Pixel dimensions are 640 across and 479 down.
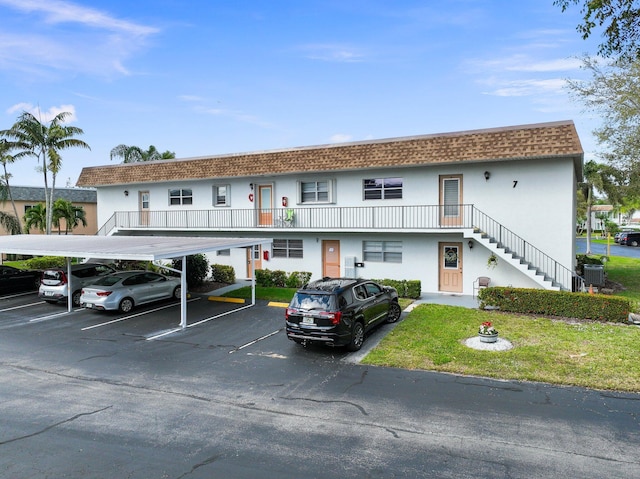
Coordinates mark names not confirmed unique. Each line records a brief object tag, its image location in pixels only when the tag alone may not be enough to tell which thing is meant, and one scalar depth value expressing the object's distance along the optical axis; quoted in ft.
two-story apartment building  55.93
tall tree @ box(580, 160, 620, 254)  100.95
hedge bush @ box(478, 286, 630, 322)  44.89
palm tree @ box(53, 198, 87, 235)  108.34
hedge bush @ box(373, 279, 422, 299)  58.29
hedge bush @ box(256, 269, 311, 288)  69.31
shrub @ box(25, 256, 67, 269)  98.22
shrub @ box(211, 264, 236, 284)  74.02
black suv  35.55
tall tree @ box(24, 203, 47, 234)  108.68
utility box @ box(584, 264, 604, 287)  62.44
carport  46.09
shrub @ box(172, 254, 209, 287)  69.62
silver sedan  52.03
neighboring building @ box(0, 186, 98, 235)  119.44
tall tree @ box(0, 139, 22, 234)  96.89
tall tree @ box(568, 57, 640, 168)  78.38
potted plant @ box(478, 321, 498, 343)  37.63
